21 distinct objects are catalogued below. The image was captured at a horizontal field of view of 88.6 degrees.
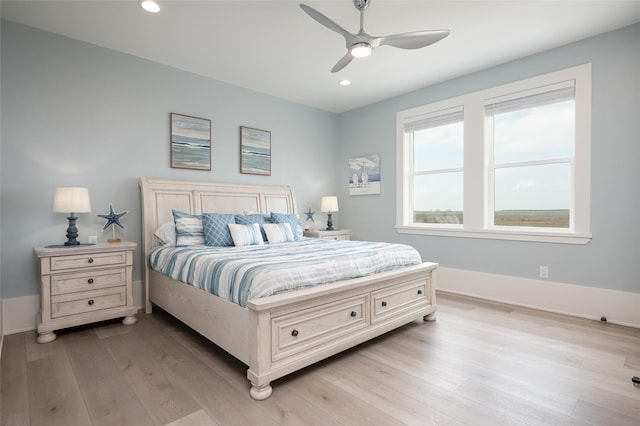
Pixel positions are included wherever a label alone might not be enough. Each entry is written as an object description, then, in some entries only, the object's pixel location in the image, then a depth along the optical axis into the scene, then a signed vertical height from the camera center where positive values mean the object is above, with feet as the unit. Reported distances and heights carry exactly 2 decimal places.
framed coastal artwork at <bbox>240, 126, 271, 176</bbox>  14.62 +2.61
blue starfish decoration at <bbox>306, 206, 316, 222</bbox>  16.83 -0.30
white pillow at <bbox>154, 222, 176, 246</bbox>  11.21 -0.89
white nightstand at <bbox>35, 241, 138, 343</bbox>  8.71 -2.21
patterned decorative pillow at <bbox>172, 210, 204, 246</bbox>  10.82 -0.73
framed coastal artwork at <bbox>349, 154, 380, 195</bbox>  16.66 +1.77
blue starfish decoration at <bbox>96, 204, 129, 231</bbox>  10.74 -0.33
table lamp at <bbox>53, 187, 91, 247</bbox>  9.17 +0.12
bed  6.27 -2.45
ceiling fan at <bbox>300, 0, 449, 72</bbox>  7.43 +4.02
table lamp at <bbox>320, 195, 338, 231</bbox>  16.52 +0.22
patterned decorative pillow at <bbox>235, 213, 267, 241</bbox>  12.15 -0.41
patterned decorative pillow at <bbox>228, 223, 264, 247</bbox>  10.90 -0.90
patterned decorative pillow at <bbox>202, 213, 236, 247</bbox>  10.80 -0.76
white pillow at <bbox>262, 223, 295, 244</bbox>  11.96 -0.91
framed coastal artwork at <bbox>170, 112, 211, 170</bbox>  12.61 +2.61
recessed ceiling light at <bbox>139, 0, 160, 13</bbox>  8.43 +5.30
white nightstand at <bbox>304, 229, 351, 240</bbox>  15.66 -1.26
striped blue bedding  6.72 -1.37
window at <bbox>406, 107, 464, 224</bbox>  13.93 +1.91
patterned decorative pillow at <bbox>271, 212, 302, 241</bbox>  13.20 -0.51
